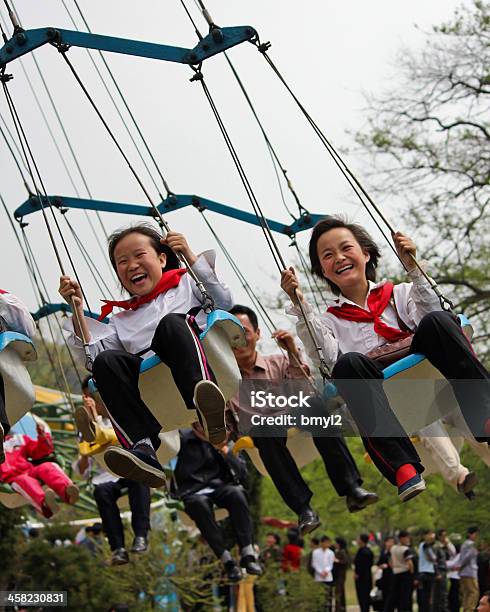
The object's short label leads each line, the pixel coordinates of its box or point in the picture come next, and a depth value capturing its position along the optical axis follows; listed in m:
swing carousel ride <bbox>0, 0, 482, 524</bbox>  5.91
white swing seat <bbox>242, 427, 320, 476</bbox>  7.39
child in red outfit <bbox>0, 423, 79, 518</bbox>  9.27
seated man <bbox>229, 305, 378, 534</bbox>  6.66
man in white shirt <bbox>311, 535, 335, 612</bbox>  15.30
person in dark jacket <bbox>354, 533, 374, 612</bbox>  15.42
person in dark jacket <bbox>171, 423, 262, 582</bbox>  9.33
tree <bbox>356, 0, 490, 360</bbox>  16.00
